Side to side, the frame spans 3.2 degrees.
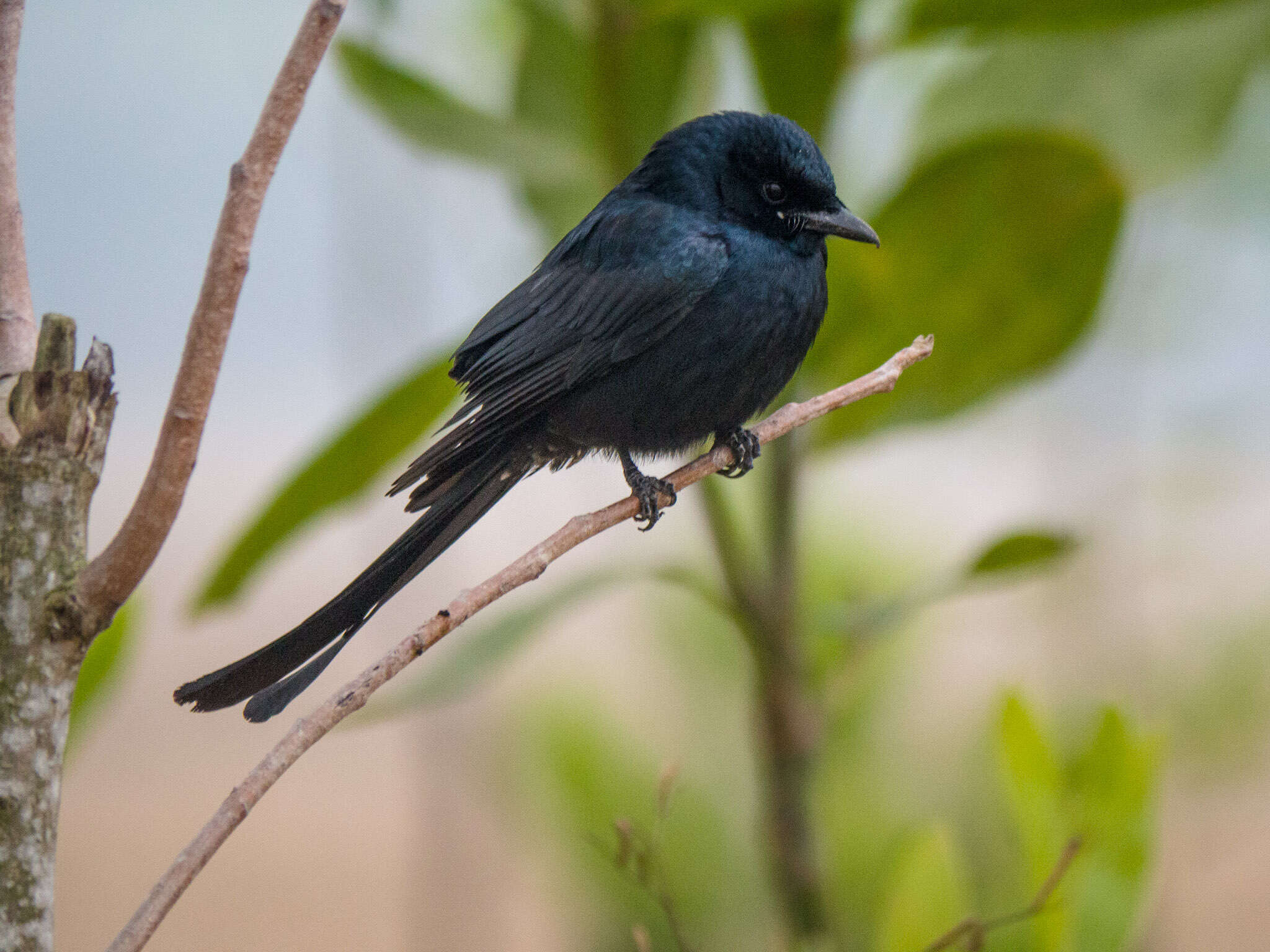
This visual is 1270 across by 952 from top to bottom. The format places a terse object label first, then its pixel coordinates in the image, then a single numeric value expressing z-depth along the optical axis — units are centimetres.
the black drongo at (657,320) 537
